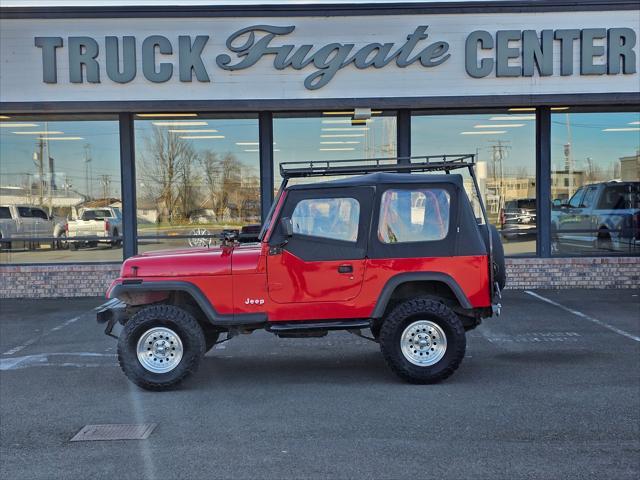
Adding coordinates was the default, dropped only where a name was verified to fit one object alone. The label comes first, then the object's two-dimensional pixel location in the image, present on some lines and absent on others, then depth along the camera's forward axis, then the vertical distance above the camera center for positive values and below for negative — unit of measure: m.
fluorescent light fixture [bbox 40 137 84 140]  12.61 +1.61
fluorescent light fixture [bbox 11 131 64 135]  12.59 +1.72
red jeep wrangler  6.35 -0.65
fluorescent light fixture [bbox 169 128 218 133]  12.75 +1.76
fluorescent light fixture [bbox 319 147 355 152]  13.09 +1.38
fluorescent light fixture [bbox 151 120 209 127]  12.71 +1.90
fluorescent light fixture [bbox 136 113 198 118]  12.55 +2.05
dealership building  11.47 +1.96
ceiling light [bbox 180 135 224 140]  12.79 +1.63
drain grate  5.05 -1.75
